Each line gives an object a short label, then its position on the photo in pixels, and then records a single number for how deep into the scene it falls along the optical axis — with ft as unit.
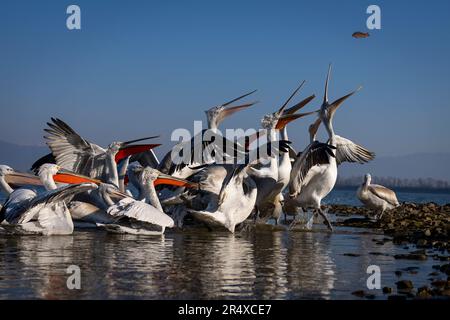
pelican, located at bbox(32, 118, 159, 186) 34.50
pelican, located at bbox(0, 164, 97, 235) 24.91
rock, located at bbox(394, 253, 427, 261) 21.87
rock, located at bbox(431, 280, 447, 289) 16.67
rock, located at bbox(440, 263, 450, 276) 18.97
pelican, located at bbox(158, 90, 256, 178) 34.14
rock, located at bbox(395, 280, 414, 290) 16.60
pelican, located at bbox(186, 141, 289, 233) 29.48
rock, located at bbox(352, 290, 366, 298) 15.79
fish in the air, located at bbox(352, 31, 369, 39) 32.92
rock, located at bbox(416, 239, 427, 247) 26.01
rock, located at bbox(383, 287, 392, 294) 16.07
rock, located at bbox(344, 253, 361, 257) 22.74
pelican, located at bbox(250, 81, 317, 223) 31.76
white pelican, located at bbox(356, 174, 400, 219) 42.16
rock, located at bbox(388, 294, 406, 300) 15.41
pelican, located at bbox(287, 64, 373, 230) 30.99
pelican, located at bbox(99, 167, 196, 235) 26.53
